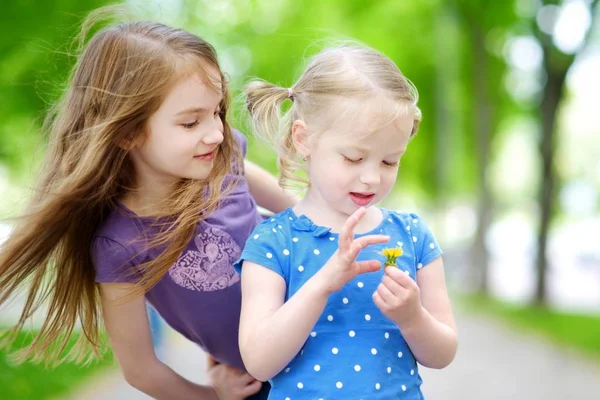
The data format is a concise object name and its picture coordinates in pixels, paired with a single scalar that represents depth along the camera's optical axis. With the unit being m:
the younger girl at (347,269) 2.04
